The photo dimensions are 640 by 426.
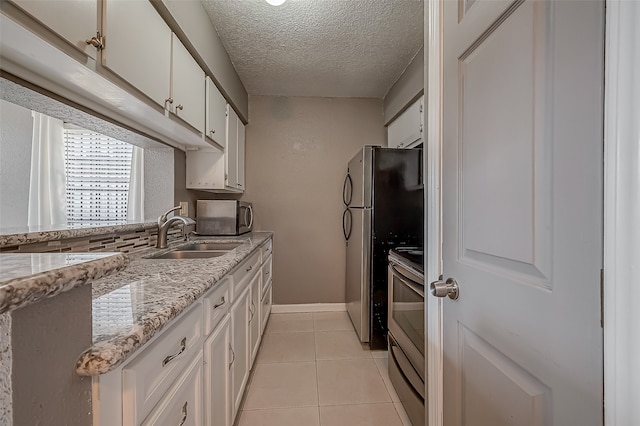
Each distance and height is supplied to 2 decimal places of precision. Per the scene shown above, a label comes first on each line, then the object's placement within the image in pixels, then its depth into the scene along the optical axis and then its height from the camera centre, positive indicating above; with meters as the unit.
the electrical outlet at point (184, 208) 2.37 +0.03
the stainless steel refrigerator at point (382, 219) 2.38 -0.05
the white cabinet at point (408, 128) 2.46 +0.82
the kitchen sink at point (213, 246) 2.10 -0.26
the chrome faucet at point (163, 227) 1.81 -0.10
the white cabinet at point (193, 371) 0.58 -0.46
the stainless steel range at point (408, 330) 1.40 -0.67
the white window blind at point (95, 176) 2.02 +0.26
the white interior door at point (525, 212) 0.50 +0.00
